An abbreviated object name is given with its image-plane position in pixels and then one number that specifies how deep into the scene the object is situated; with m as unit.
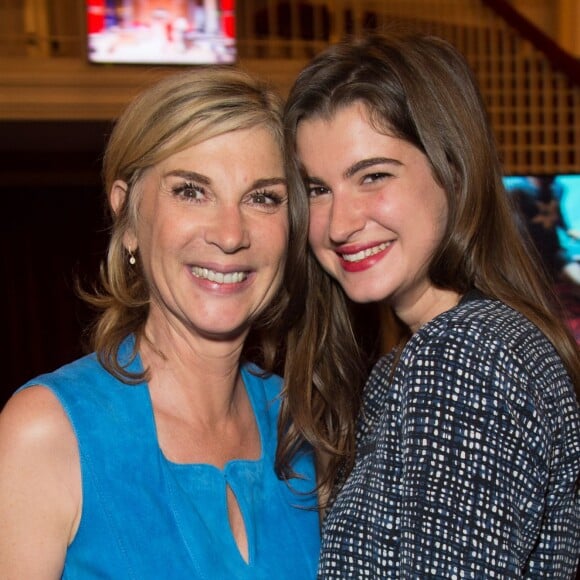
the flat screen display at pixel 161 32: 5.98
